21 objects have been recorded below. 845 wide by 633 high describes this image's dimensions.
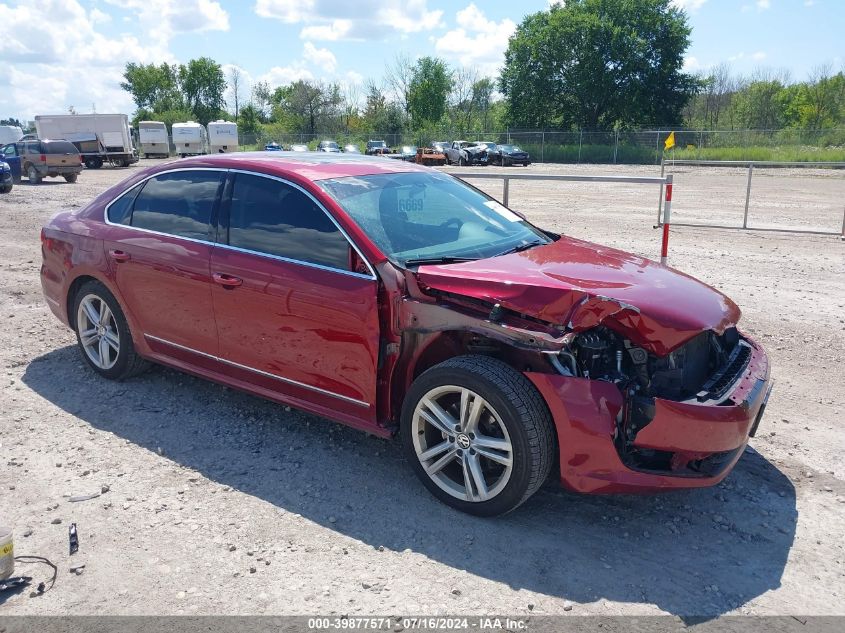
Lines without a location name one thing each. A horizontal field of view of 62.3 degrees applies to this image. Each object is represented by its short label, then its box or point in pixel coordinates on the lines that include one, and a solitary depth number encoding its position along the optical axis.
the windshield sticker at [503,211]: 5.00
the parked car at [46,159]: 26.75
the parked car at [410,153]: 39.57
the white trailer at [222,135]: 52.66
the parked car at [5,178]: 21.81
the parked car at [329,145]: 47.47
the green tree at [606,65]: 59.03
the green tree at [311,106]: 76.69
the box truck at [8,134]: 54.72
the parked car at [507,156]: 44.69
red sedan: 3.32
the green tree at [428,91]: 76.69
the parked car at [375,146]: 48.06
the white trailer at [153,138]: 50.42
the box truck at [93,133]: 37.72
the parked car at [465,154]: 44.53
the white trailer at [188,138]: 53.53
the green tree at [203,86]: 106.12
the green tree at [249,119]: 93.58
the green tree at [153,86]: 105.31
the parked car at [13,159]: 27.25
